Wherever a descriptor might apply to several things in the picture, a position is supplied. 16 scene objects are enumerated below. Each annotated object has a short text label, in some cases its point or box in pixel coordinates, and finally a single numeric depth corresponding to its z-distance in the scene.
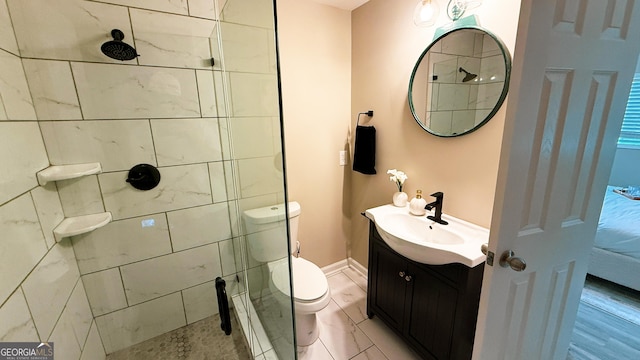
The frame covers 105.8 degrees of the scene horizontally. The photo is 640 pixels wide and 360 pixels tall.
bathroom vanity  1.18
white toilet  1.10
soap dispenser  1.58
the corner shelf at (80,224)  1.14
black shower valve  1.37
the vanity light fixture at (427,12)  1.38
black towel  1.97
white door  0.78
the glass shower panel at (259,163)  0.95
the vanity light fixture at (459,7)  1.25
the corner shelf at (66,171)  1.07
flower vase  1.74
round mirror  1.23
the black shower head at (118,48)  1.17
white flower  1.72
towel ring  1.98
